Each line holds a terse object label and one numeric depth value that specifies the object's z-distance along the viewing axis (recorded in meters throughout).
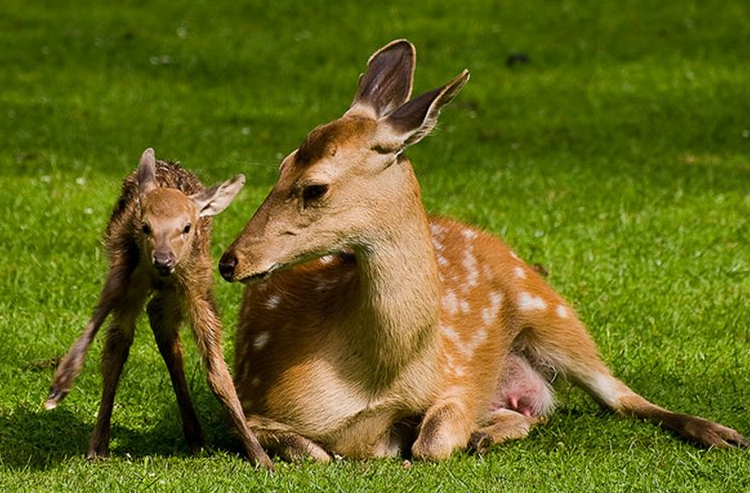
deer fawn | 11.02
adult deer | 11.33
